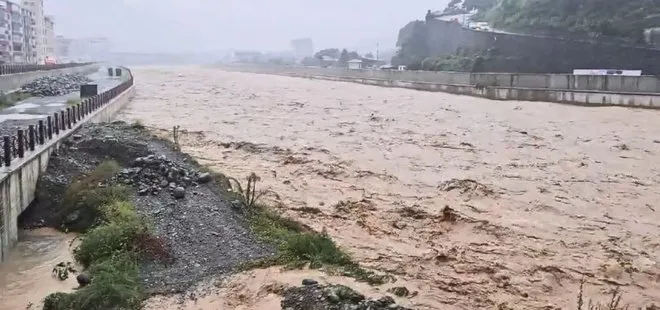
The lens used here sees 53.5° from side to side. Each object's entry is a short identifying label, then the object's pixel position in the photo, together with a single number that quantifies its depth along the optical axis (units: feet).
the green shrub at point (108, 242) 29.73
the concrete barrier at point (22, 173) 32.39
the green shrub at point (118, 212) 32.55
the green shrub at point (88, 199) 35.45
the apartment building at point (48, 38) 346.19
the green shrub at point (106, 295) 24.40
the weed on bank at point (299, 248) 28.50
